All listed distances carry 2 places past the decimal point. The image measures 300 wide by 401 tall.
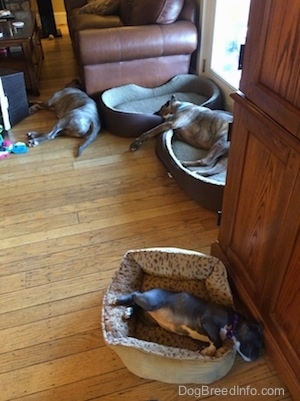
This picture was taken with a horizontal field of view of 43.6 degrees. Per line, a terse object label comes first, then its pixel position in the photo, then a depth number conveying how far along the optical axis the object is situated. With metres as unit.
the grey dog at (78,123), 2.76
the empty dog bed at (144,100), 2.77
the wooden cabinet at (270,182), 1.05
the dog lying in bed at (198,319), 1.38
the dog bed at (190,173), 2.09
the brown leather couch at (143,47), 2.74
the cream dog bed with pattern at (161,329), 1.31
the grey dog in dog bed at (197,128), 2.37
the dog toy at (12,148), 2.68
